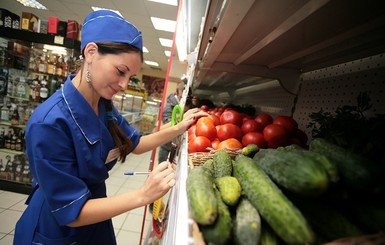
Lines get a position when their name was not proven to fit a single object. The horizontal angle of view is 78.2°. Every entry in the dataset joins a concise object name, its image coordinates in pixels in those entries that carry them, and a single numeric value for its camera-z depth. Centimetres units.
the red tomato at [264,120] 129
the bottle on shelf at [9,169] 365
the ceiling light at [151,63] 1360
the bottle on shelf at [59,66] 369
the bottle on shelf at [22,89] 364
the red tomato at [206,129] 134
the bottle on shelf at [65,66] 369
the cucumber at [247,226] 46
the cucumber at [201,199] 50
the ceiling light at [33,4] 689
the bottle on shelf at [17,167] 366
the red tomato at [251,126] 124
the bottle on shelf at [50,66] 368
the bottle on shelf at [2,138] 366
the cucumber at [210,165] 80
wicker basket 98
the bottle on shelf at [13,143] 365
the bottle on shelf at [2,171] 362
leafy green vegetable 57
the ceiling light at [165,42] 866
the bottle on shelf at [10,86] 362
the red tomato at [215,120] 155
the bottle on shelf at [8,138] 365
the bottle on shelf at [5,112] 362
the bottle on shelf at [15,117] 365
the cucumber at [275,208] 44
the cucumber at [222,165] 76
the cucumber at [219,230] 48
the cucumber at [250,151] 91
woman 95
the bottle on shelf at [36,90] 366
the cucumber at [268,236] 48
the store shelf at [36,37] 345
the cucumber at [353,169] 45
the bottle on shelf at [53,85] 373
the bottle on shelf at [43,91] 361
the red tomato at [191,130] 152
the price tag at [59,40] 348
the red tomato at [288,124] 108
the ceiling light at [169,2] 533
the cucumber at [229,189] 57
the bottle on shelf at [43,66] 367
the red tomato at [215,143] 124
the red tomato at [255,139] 110
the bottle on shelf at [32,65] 368
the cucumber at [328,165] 47
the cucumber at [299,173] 45
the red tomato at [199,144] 120
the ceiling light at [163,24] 667
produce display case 73
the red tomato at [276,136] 105
